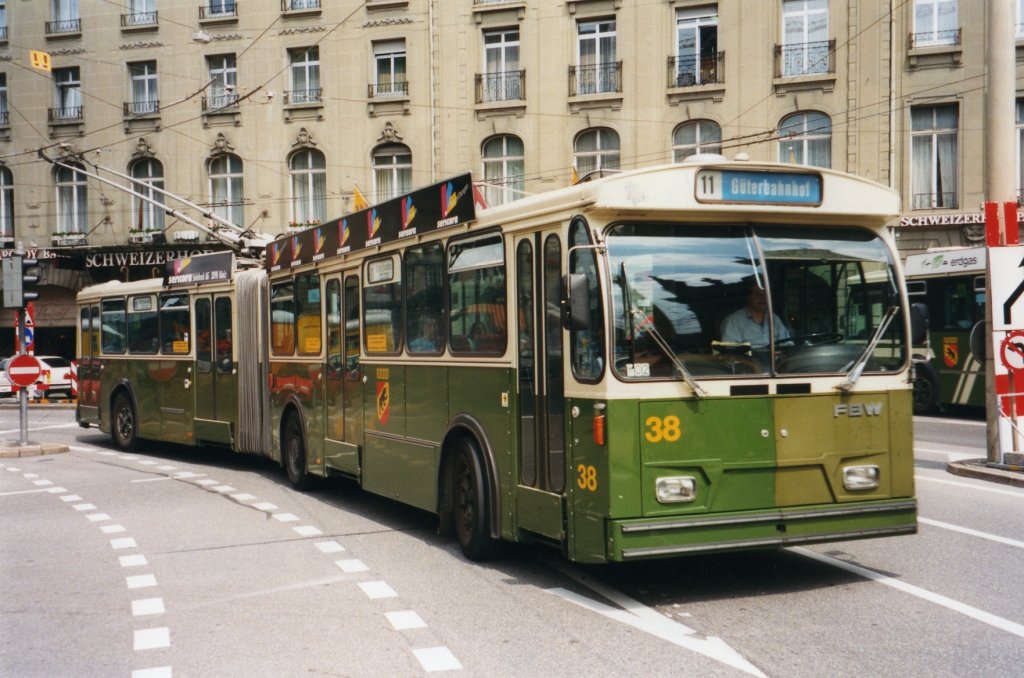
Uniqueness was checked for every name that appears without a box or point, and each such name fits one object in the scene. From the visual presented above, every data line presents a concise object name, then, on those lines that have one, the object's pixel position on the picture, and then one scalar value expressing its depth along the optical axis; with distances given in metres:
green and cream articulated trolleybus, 6.91
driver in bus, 7.06
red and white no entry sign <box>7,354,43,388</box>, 18.66
